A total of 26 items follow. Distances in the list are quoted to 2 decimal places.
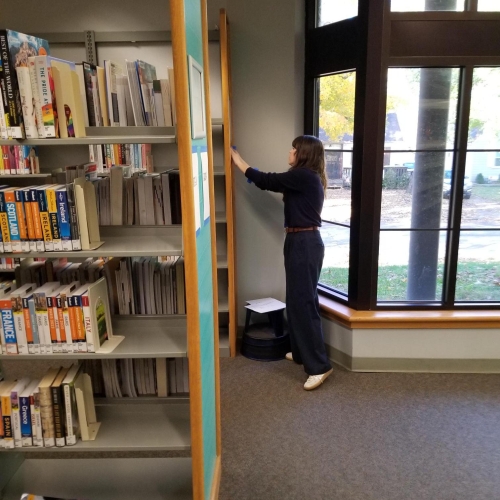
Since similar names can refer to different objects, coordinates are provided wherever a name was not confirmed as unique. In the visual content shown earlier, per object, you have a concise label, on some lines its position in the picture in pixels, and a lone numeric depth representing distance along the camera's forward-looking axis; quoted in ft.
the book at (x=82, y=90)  5.55
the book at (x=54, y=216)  5.31
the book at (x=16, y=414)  5.68
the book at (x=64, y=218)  5.32
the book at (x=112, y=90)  5.75
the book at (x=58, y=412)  5.70
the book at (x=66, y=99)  5.06
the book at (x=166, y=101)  5.95
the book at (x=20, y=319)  5.50
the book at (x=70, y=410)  5.71
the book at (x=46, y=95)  4.98
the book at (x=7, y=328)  5.52
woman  9.55
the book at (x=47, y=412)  5.67
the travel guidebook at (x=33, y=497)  6.46
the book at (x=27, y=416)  5.69
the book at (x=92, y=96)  5.65
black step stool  11.07
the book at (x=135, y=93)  5.74
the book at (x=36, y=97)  4.99
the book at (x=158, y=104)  5.93
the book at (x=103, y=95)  5.74
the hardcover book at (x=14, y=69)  4.94
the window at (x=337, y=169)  10.32
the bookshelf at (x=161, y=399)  5.00
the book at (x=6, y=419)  5.69
